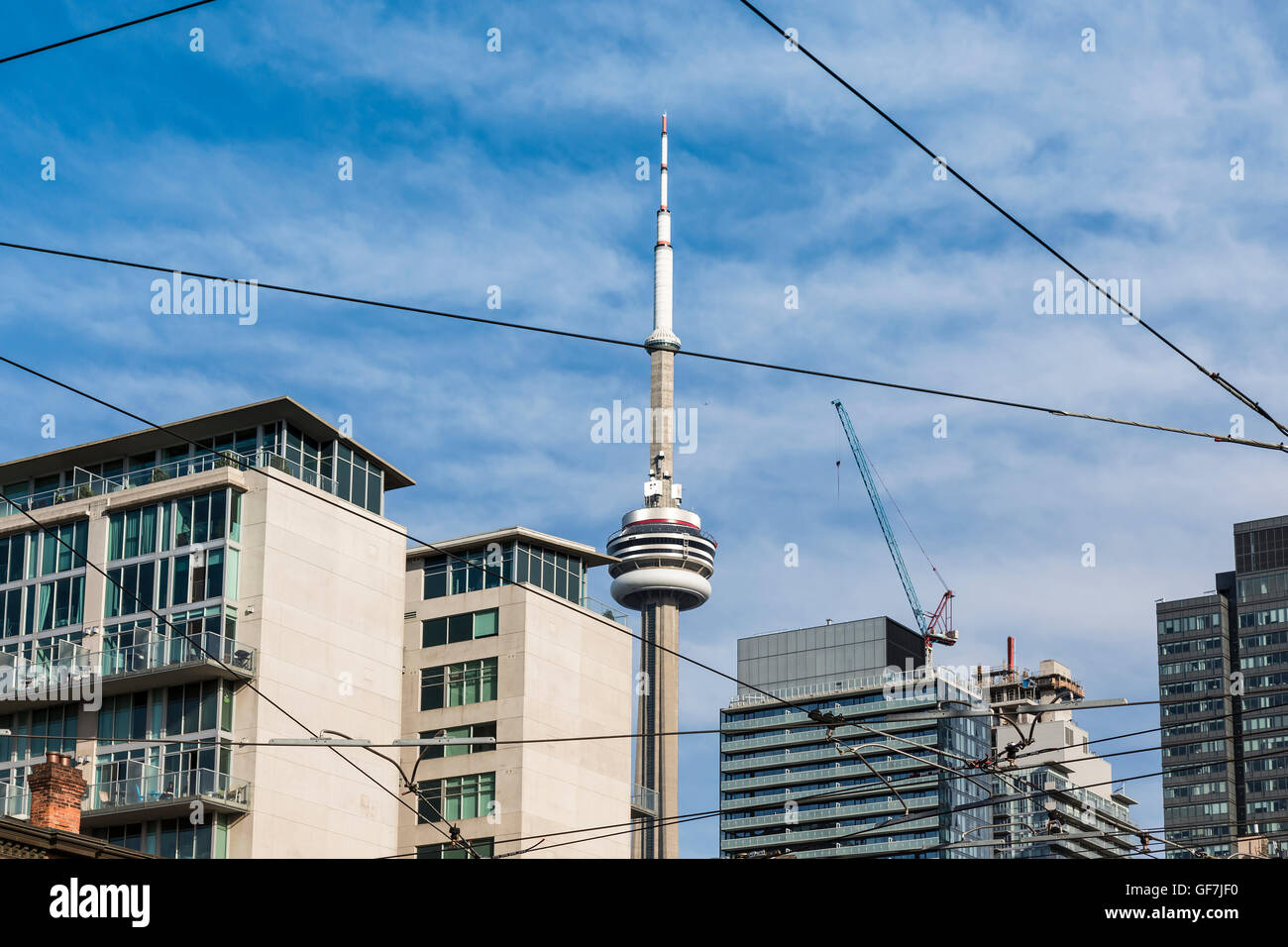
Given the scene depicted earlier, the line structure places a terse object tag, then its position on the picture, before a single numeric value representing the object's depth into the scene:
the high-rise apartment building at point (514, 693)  94.50
